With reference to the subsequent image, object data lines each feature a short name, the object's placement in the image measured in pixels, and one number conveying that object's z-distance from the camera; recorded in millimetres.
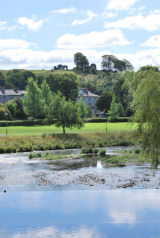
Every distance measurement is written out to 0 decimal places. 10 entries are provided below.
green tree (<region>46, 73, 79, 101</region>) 150250
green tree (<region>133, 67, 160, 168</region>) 21391
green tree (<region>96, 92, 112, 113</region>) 157500
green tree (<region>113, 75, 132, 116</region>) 158112
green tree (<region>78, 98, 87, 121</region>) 113175
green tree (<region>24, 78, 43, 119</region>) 111562
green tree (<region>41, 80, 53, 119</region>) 123550
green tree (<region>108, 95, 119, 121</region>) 121788
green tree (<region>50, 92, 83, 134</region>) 75625
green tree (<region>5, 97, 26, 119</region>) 119656
